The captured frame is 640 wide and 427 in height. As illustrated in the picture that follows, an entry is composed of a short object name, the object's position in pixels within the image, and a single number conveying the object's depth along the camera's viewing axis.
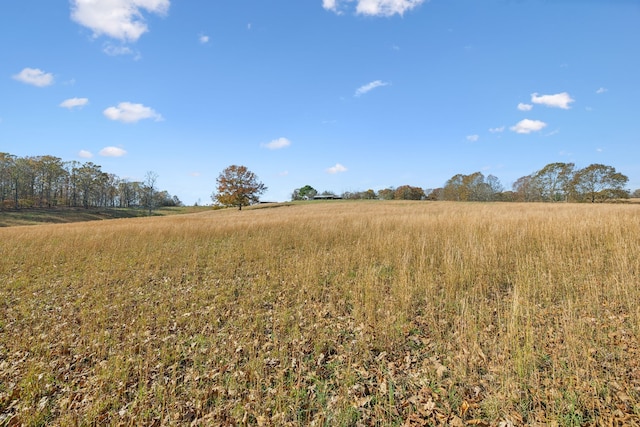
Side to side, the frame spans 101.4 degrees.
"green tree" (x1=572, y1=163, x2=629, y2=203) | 46.53
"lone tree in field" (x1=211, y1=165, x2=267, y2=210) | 55.19
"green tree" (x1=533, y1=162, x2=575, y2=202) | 52.59
